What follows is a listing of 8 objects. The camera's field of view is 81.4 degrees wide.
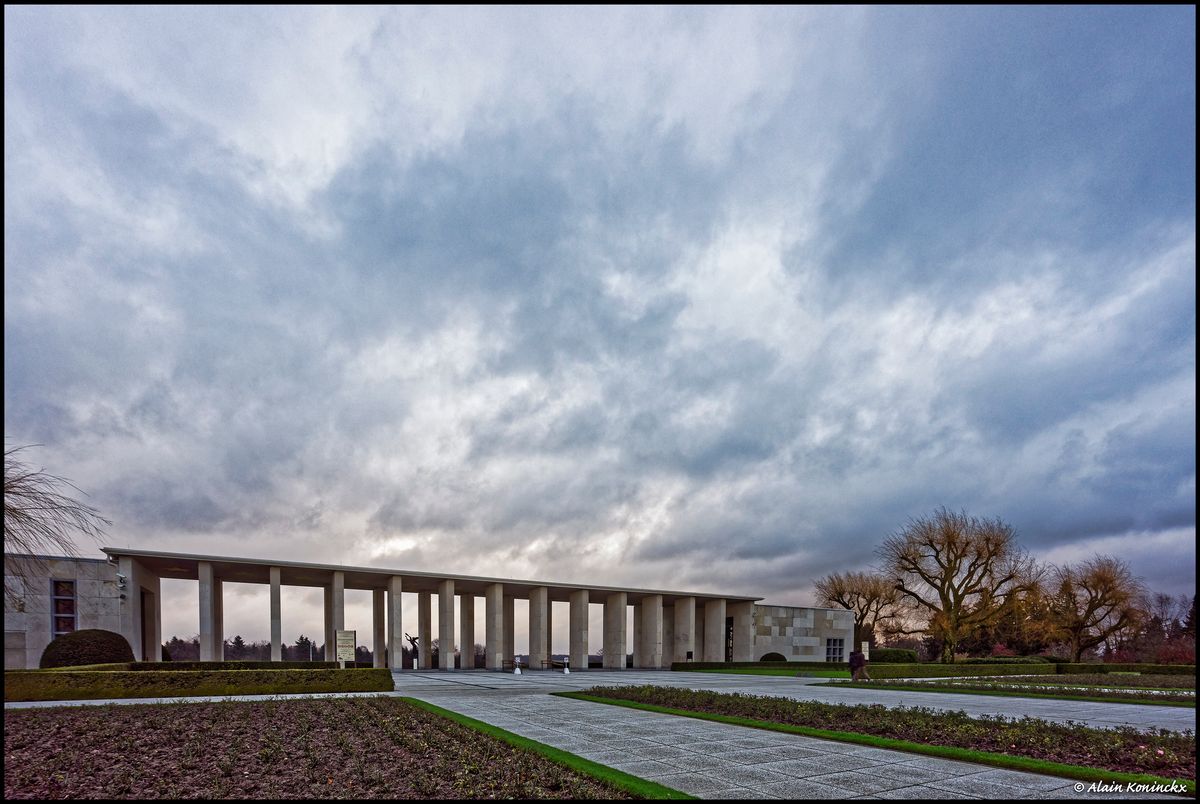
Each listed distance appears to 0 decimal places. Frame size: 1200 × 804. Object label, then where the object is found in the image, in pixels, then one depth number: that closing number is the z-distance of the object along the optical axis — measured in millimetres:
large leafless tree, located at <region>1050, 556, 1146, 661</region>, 45594
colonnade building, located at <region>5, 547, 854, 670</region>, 29812
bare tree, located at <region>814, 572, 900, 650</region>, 59094
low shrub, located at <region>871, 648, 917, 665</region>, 43562
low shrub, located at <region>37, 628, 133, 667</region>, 22188
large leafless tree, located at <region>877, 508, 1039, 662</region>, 41094
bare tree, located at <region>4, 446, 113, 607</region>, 11234
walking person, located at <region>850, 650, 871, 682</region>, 27812
